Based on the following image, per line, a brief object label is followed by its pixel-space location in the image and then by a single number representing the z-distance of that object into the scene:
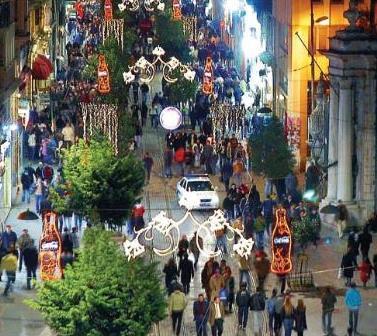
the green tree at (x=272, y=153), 64.81
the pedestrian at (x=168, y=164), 71.62
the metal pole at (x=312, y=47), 72.91
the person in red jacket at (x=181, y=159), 72.19
